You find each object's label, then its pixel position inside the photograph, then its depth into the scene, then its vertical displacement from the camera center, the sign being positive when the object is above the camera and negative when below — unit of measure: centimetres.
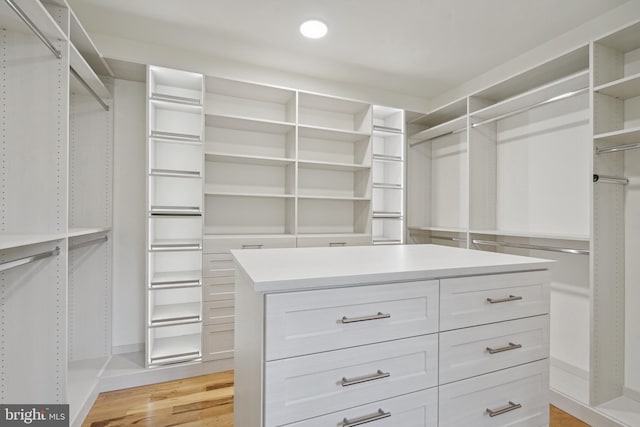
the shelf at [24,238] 111 -11
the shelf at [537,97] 213 +89
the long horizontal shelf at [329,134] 296 +78
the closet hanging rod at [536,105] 208 +81
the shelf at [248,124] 270 +80
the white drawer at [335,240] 285 -26
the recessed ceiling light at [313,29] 229 +138
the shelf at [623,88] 175 +75
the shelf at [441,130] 304 +87
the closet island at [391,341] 93 -44
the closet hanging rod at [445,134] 311 +83
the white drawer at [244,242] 251 -26
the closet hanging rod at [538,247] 204 -25
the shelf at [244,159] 265 +47
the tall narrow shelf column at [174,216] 240 -4
